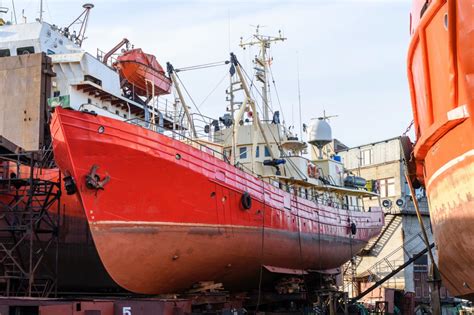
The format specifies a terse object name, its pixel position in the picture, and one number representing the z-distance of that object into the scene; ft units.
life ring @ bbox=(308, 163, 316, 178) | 73.62
